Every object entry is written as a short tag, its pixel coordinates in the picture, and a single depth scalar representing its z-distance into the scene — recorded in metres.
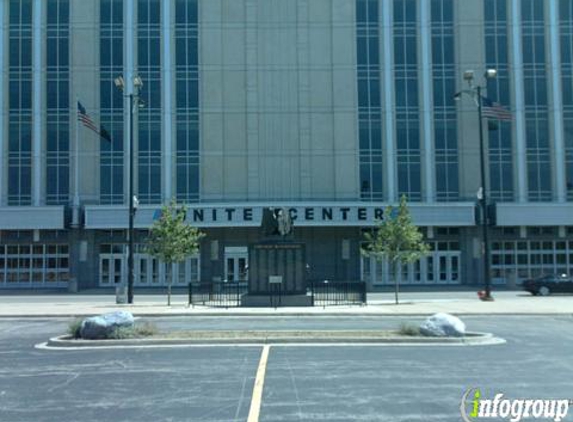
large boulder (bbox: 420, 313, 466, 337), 16.72
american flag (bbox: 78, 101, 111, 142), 42.88
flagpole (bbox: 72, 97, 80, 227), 46.94
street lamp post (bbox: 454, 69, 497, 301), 32.19
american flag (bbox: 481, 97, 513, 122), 38.99
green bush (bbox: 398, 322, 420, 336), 17.08
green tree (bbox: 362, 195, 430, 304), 34.44
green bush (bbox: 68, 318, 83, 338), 17.18
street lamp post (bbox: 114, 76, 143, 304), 32.38
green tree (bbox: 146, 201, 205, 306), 33.81
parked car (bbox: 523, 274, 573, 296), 38.97
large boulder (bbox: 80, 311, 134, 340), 16.83
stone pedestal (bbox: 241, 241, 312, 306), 29.30
